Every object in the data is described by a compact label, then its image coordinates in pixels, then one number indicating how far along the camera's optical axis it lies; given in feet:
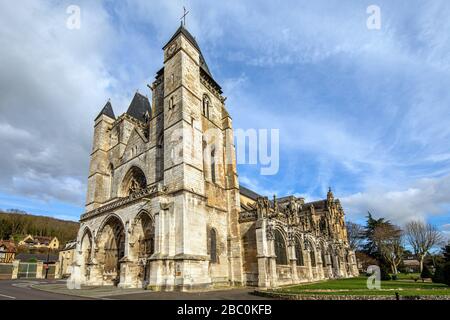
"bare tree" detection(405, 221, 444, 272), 138.62
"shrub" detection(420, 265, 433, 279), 86.16
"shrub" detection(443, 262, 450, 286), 51.87
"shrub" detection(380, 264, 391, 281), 90.38
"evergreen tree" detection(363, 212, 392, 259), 162.44
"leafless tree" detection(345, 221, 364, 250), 179.95
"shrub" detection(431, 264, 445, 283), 59.04
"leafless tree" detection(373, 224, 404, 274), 140.67
